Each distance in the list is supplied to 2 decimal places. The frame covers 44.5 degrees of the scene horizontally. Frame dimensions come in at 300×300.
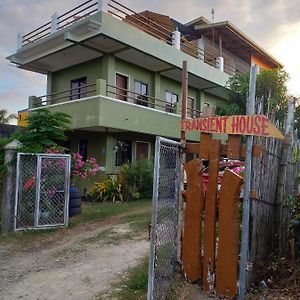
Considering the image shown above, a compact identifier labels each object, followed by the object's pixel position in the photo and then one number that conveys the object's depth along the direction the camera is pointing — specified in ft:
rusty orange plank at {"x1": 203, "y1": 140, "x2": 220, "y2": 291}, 15.19
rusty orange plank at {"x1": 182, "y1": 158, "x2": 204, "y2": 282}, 15.85
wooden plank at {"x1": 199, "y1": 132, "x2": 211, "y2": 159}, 15.67
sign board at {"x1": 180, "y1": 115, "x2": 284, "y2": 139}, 13.28
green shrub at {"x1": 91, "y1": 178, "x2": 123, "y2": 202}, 48.49
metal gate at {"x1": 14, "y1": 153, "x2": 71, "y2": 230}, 28.12
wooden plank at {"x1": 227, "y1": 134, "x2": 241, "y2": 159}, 14.53
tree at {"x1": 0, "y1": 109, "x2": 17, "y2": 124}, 85.25
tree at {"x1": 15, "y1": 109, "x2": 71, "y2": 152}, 31.04
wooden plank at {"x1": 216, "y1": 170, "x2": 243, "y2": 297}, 14.51
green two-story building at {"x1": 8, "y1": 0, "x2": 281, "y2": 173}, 51.19
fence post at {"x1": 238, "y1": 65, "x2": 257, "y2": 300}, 13.55
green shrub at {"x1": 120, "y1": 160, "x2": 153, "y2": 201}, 49.98
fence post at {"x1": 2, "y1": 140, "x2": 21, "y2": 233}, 27.40
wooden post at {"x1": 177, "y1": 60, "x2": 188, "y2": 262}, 16.76
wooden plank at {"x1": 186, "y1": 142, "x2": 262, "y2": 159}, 13.84
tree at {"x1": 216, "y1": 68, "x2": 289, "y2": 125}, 60.70
